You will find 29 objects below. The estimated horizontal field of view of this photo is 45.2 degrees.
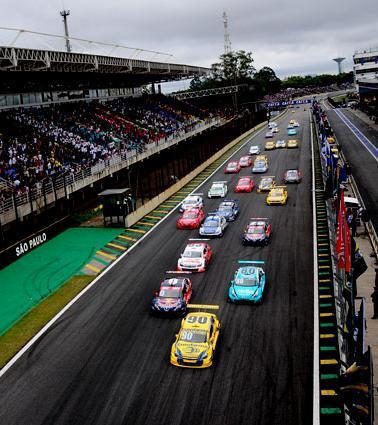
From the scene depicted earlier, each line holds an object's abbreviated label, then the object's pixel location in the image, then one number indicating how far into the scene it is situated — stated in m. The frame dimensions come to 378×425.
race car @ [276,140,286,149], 79.12
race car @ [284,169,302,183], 52.19
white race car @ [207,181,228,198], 48.81
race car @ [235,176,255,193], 50.28
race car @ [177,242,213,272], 29.06
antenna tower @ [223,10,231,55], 170.25
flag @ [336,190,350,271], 22.00
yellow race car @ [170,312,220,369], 18.77
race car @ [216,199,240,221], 39.75
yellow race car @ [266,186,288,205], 43.38
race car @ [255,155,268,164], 62.54
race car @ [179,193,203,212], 43.06
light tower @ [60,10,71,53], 82.19
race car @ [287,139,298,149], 78.19
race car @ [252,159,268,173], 60.00
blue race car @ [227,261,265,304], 24.05
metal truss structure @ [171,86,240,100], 135.26
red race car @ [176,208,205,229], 38.81
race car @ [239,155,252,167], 65.94
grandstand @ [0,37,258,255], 36.75
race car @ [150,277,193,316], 23.25
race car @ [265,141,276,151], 79.19
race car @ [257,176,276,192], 49.44
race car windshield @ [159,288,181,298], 23.83
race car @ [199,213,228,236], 35.84
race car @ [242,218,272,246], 33.00
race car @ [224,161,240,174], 62.28
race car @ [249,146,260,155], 76.44
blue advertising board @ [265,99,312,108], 158.25
